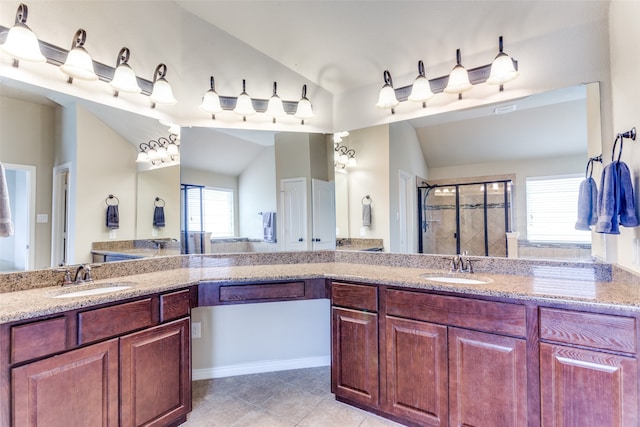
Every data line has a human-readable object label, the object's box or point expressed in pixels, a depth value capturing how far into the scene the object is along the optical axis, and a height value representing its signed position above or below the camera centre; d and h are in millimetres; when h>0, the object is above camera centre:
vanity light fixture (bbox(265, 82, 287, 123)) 2598 +985
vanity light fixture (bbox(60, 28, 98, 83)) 1789 +961
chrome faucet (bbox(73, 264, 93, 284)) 1795 -286
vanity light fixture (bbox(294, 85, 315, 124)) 2650 +980
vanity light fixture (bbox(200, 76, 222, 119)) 2422 +972
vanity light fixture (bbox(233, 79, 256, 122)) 2516 +977
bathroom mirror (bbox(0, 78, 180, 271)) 1682 +319
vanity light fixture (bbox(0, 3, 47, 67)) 1589 +962
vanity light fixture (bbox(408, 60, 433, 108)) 2301 +1000
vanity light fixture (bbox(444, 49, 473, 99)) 2148 +988
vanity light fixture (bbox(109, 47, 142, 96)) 2029 +989
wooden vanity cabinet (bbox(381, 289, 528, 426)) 1486 -725
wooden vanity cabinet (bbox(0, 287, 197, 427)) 1239 -657
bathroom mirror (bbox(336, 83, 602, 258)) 1897 +488
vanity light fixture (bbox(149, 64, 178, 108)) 2217 +974
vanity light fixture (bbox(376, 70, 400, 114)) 2438 +1003
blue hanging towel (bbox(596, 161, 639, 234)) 1445 +92
